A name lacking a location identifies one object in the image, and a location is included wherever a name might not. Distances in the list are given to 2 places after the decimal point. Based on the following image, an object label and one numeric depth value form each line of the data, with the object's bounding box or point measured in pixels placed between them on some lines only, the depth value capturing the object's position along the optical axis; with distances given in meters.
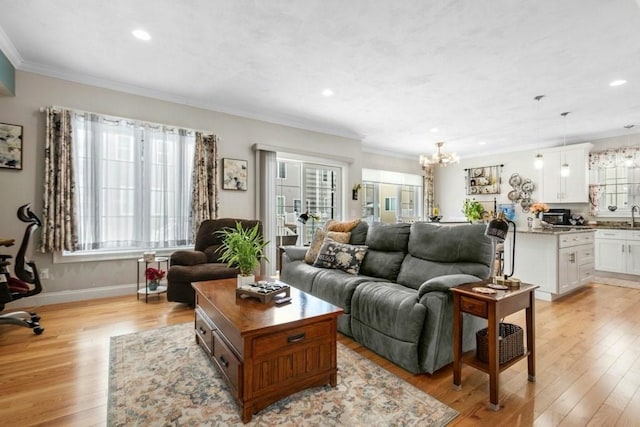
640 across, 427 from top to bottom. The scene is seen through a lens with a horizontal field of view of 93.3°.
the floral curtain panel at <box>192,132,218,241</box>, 4.38
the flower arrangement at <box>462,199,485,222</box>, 5.59
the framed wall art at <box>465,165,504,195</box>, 7.51
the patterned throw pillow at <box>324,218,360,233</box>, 3.57
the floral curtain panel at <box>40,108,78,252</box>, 3.44
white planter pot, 2.27
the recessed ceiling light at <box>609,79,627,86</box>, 3.67
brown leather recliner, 3.35
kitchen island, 3.87
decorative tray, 2.06
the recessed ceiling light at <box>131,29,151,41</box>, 2.73
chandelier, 5.61
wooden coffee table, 1.62
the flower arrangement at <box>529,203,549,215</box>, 4.42
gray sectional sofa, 2.02
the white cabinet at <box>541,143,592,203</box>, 5.90
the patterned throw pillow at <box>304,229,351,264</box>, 3.46
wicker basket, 1.84
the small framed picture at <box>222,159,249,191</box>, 4.66
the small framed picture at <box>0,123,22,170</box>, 3.27
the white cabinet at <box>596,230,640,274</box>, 5.08
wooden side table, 1.70
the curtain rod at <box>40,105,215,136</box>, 3.50
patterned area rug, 1.62
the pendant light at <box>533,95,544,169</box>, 4.87
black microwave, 6.14
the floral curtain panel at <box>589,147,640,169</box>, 5.56
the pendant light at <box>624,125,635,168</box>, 5.42
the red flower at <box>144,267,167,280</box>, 3.74
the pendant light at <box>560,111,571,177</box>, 4.84
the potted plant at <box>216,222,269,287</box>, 2.25
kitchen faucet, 5.43
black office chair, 2.58
